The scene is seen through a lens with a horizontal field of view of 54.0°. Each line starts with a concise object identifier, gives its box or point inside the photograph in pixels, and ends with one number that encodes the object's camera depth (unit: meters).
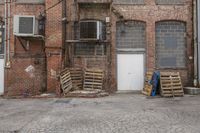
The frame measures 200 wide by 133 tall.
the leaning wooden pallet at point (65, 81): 9.22
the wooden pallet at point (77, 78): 9.59
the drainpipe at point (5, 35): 9.75
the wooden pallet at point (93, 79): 9.65
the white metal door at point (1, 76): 10.02
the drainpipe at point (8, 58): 9.69
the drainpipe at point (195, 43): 9.73
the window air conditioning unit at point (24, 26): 9.31
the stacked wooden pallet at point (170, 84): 8.95
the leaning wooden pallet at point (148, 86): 9.18
